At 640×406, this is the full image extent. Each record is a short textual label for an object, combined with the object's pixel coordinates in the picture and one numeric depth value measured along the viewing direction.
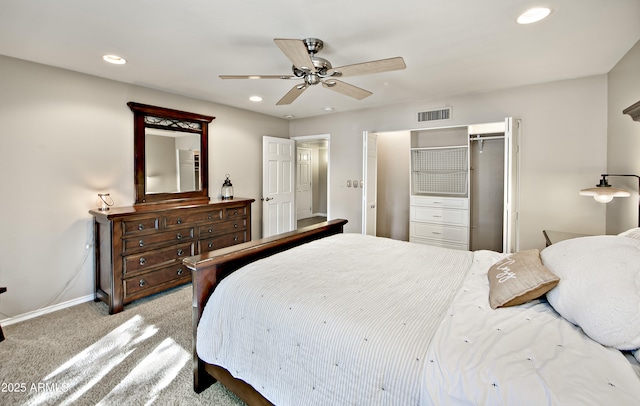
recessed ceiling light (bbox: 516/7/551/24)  1.92
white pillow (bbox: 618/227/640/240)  1.56
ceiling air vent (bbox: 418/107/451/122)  4.02
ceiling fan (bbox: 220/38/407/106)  1.88
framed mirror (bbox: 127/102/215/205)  3.58
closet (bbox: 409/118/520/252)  4.40
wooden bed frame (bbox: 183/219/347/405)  1.64
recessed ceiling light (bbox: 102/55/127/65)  2.67
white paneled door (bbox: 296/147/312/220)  8.42
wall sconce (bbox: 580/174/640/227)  2.37
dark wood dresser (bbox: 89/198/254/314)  2.96
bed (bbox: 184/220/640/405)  0.95
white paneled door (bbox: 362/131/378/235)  4.28
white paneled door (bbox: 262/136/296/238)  4.99
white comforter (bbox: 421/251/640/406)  0.86
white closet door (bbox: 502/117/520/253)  3.20
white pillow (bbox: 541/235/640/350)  1.03
